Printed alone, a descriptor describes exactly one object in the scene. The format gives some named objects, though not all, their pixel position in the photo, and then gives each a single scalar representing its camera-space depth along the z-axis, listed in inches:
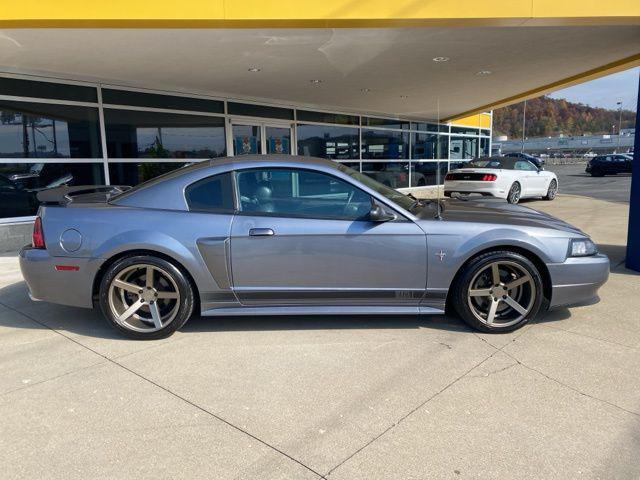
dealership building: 201.2
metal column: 224.7
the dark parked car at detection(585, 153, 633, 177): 1095.0
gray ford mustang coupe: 145.1
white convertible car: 488.7
